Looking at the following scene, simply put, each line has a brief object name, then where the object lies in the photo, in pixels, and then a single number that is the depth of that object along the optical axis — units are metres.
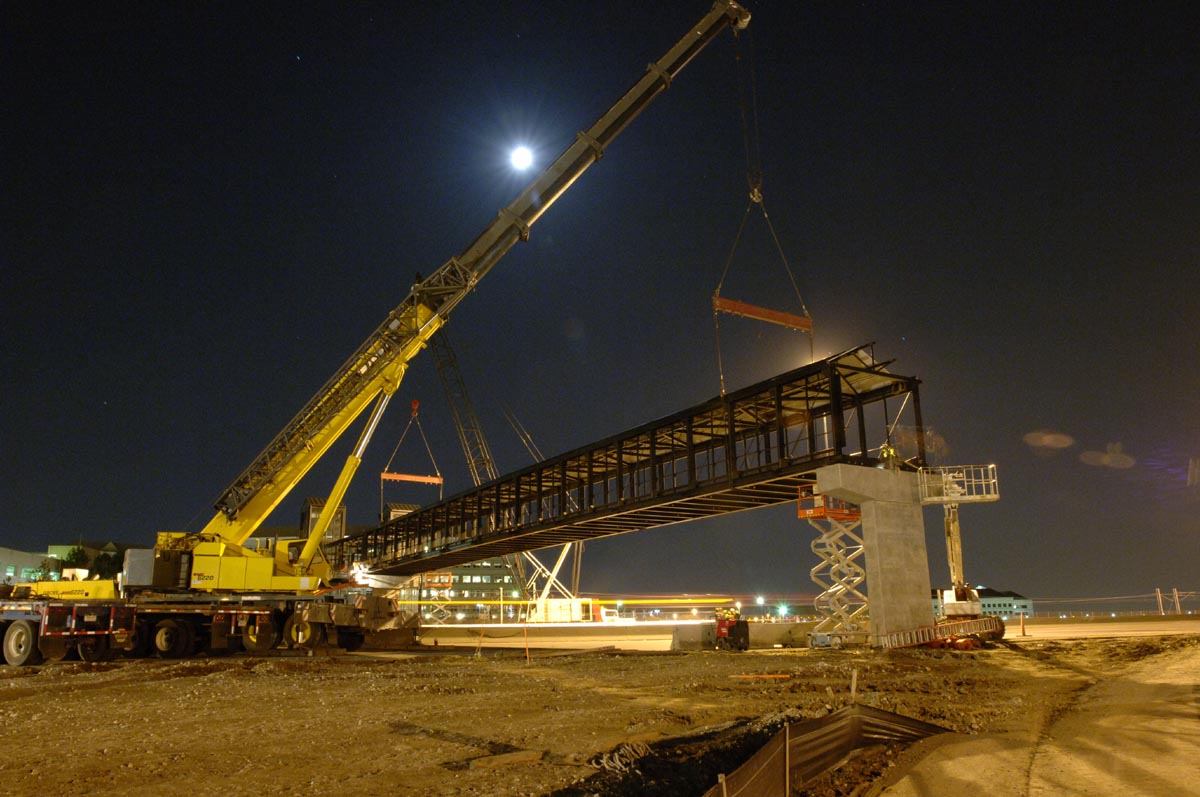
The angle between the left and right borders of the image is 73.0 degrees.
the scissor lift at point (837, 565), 29.22
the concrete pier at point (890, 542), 25.30
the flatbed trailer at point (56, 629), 24.73
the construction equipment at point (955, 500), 27.30
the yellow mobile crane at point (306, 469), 28.08
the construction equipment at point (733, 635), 30.12
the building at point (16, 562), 92.56
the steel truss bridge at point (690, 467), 28.05
